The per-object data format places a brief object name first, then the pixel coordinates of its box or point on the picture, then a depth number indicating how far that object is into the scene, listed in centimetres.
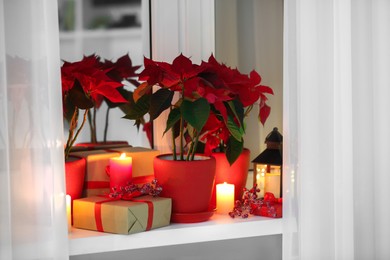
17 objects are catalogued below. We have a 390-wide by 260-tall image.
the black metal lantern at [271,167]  281
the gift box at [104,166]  267
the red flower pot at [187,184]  260
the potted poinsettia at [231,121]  260
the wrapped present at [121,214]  250
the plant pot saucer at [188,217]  262
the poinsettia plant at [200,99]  254
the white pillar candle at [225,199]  274
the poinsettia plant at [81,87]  259
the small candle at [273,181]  281
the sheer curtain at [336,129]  258
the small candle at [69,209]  255
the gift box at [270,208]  271
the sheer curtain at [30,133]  230
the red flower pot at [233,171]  279
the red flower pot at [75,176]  258
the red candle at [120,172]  264
